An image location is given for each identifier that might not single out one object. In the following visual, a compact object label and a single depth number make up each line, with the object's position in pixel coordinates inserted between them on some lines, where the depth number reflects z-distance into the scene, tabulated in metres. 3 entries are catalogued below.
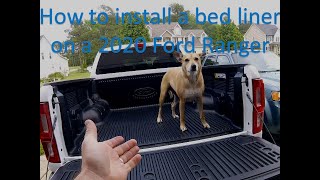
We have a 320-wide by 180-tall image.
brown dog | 2.62
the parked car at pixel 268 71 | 3.16
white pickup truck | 1.63
